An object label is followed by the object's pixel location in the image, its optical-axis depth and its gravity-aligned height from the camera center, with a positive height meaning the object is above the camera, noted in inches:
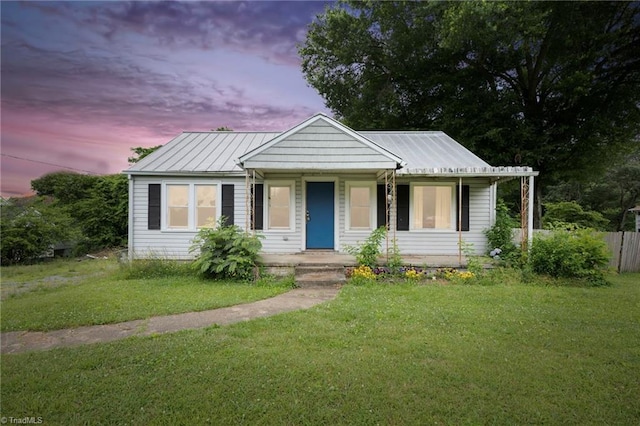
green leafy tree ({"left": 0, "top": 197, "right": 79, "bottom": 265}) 344.2 -21.1
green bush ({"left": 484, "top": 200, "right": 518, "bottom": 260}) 372.8 -26.6
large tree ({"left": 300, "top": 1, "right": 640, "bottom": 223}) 541.3 +276.0
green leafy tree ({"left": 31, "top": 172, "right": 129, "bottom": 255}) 615.5 +19.7
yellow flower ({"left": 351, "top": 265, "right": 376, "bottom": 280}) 320.1 -59.8
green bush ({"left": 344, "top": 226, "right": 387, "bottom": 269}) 335.9 -40.2
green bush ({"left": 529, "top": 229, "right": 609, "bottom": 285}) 330.3 -44.3
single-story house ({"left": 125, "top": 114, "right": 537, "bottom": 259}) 407.8 +8.2
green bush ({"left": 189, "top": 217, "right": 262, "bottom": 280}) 327.3 -42.5
